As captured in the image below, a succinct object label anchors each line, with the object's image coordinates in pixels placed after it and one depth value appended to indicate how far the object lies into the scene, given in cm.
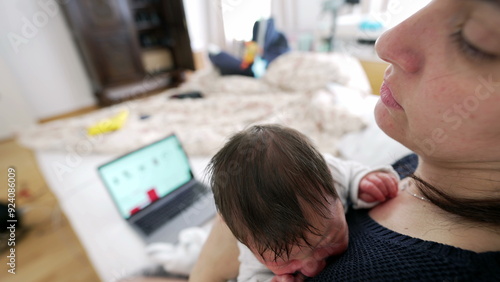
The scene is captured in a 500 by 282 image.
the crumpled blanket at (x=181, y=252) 85
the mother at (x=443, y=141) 35
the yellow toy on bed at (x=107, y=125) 172
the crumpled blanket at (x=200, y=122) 147
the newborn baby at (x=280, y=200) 47
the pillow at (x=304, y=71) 187
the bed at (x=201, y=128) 101
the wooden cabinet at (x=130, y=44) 340
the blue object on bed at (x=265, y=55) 265
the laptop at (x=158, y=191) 105
